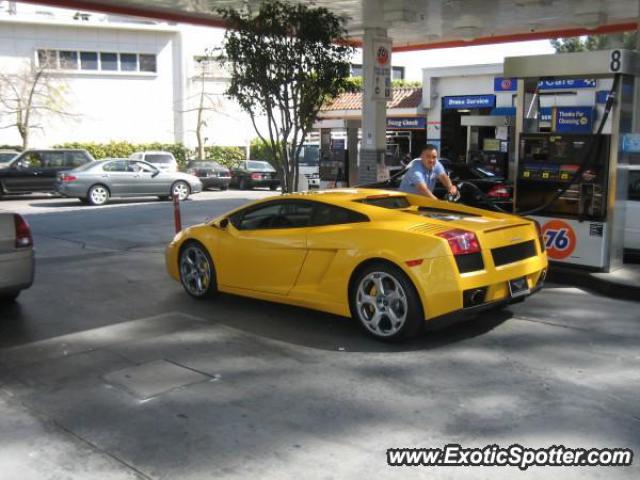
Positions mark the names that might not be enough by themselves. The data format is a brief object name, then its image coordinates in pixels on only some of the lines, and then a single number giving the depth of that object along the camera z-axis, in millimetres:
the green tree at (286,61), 10523
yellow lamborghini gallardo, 5773
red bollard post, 11129
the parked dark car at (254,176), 29062
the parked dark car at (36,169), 22891
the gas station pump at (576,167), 8594
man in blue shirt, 8961
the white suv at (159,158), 25875
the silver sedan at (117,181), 20844
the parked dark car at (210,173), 27906
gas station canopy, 12789
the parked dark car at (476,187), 13258
